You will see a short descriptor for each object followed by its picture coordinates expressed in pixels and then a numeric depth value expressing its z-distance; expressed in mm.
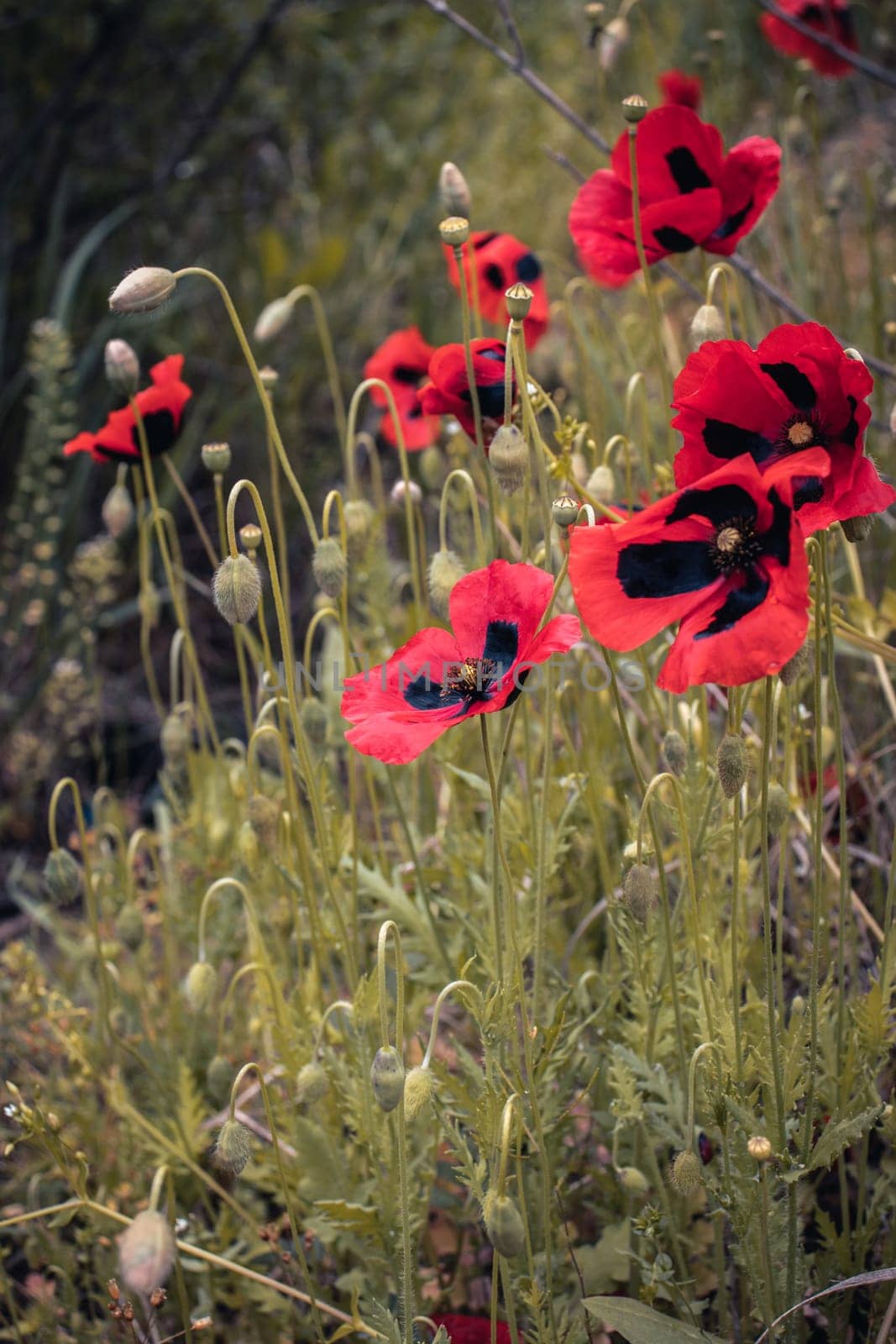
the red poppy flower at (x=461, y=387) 979
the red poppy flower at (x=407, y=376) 1175
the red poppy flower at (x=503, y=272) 1115
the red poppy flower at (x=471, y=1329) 967
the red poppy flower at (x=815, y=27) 1393
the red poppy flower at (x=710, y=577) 858
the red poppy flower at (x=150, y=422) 1060
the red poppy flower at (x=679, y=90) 1346
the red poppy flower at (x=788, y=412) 882
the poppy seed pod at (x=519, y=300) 919
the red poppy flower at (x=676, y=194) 991
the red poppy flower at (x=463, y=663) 890
